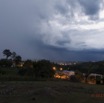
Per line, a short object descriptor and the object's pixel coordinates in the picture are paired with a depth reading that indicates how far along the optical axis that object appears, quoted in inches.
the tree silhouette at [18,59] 1823.6
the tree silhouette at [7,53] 1895.2
